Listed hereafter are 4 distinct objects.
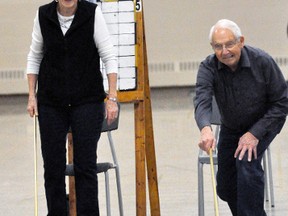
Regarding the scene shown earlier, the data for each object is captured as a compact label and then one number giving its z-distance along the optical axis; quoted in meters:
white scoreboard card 10.89
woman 9.67
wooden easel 10.91
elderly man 8.90
